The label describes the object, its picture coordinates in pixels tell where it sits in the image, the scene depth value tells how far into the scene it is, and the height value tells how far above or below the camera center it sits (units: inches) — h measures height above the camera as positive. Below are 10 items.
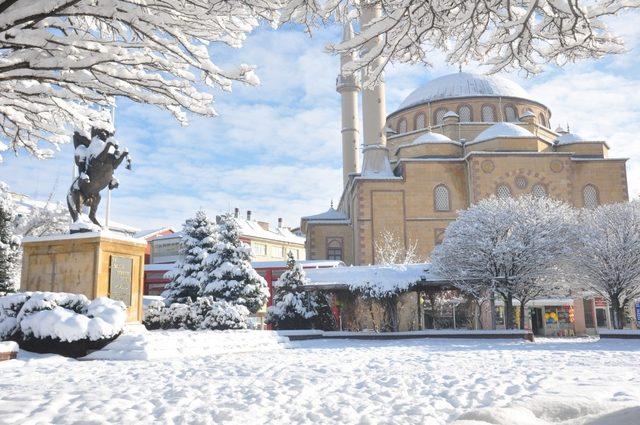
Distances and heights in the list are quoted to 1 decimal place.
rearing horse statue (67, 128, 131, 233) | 480.7 +119.3
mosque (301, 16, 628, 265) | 1587.1 +362.6
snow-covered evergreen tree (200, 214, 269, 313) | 959.6 +49.5
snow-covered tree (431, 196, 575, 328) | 864.3 +72.2
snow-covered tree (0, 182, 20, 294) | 818.3 +98.7
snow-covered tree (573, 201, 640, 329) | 826.2 +63.2
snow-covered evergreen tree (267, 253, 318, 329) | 973.2 -5.3
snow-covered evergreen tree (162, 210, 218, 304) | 1001.5 +80.8
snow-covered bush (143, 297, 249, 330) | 647.1 -17.4
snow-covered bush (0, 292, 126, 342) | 383.2 -9.2
